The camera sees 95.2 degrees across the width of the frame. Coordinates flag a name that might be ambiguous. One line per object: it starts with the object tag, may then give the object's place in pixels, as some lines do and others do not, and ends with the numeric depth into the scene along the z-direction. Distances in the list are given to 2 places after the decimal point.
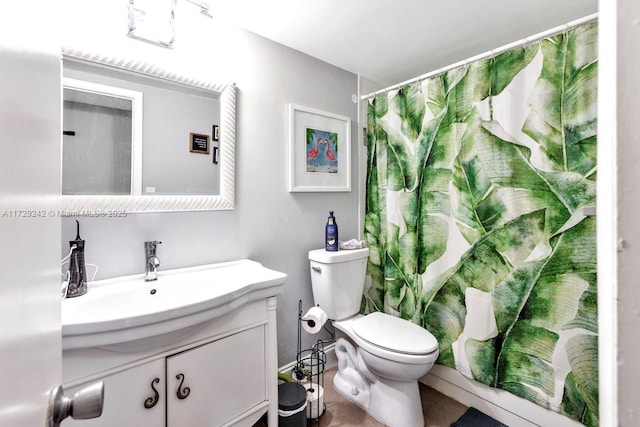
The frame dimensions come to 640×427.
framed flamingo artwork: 1.85
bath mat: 1.53
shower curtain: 1.28
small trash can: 1.38
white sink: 0.86
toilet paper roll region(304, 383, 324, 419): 1.54
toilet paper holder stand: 1.55
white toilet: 1.45
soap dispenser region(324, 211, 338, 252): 1.91
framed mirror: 1.17
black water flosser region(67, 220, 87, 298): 1.09
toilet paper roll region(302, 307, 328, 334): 1.60
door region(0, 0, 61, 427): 0.27
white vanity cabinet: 0.91
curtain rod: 1.24
